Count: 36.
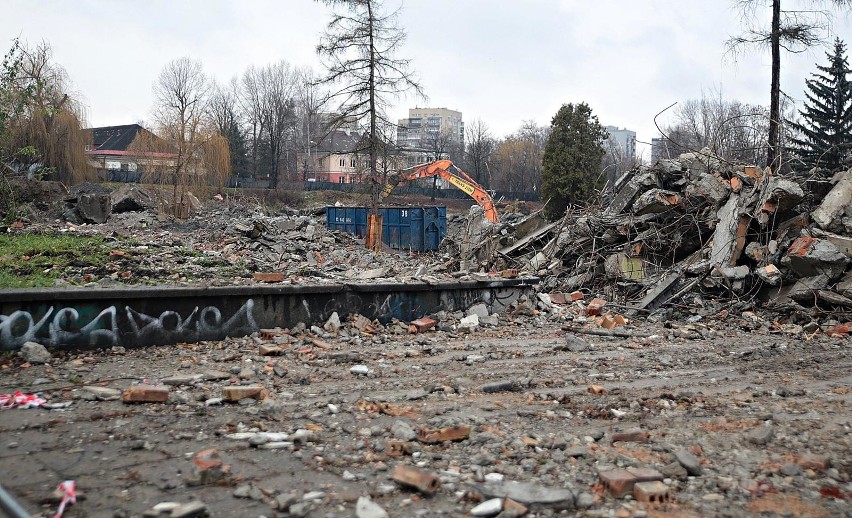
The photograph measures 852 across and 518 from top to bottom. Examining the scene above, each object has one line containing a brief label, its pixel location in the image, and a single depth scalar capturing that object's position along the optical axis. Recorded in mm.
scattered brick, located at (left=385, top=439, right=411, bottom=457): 3717
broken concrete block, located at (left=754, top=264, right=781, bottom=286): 9740
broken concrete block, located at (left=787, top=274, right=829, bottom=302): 9328
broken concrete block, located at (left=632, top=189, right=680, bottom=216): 11766
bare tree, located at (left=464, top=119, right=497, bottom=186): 64750
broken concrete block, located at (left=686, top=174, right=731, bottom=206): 11398
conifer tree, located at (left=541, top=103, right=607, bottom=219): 32312
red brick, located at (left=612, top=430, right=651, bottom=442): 3968
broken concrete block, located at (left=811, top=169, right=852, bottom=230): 9938
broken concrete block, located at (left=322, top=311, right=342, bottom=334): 7566
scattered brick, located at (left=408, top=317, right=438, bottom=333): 8129
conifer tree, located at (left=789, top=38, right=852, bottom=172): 29047
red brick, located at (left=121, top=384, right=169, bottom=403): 4555
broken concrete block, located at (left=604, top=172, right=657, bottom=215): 12617
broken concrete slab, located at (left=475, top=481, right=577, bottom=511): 3062
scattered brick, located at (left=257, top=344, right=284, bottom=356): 6371
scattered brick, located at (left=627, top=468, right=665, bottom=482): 3238
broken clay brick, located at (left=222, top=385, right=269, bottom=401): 4688
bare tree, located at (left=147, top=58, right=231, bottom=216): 30969
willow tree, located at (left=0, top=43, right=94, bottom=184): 27938
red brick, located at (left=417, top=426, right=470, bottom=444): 3908
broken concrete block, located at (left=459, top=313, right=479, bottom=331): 8383
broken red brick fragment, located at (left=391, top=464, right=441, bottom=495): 3135
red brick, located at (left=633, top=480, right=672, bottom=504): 3080
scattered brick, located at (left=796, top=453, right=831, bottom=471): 3459
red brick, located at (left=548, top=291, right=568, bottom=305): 10564
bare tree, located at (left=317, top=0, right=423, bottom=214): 23234
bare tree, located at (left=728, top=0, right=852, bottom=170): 16719
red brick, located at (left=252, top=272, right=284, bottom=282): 8062
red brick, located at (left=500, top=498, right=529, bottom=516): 2965
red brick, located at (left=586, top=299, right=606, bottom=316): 9836
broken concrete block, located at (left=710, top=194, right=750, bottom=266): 10488
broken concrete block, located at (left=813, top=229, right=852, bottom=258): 9406
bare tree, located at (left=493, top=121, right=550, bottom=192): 68625
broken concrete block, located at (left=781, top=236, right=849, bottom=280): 9266
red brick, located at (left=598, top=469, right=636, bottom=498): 3152
